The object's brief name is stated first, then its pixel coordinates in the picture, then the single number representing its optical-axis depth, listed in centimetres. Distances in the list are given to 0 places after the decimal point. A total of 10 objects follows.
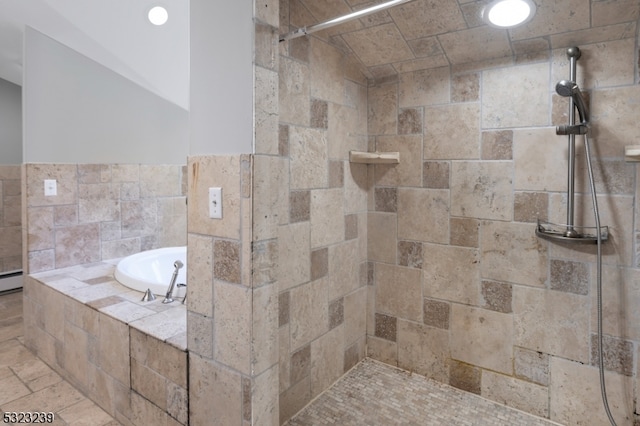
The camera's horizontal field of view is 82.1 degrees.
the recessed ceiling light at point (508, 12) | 144
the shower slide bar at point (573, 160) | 158
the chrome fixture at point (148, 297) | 205
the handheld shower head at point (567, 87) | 149
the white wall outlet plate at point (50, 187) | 260
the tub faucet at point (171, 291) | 204
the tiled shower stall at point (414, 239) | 137
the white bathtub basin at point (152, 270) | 217
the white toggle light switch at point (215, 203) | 138
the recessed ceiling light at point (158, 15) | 241
